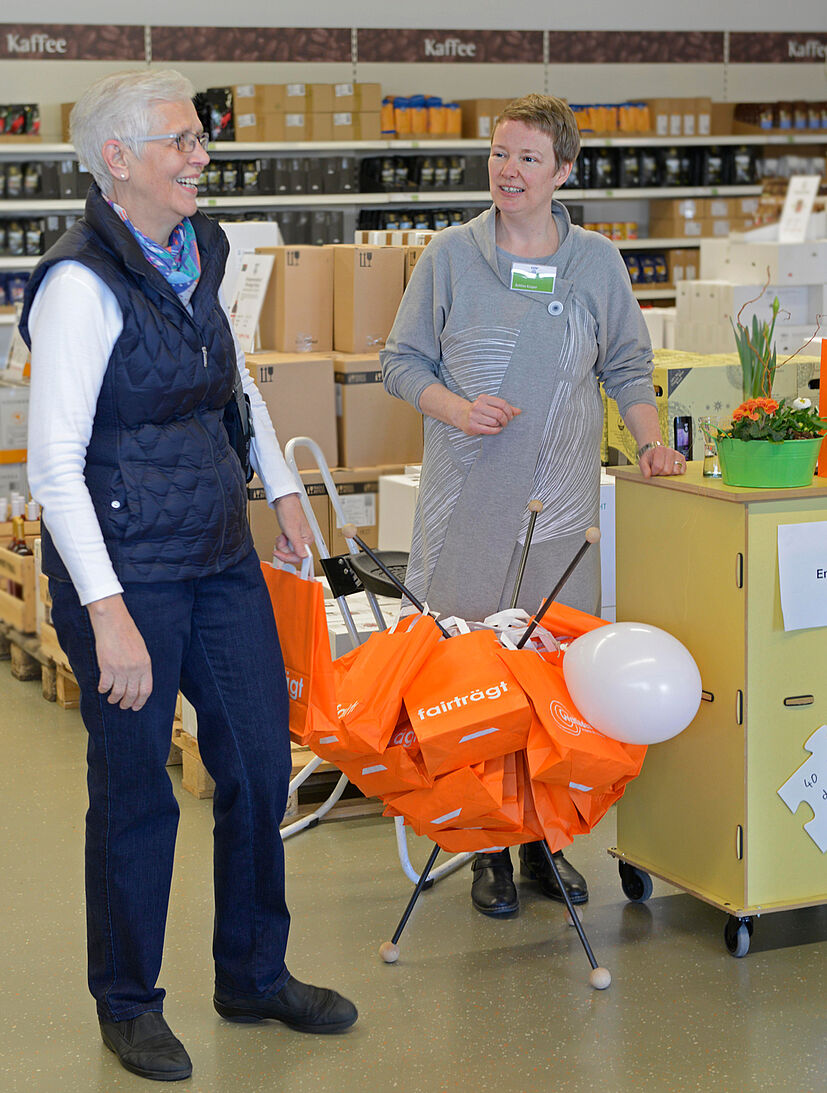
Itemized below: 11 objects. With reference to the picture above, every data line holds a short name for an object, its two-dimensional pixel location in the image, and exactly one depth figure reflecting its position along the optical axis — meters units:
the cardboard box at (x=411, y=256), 4.71
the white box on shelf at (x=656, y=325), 6.64
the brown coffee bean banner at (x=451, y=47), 8.68
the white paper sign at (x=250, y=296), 4.80
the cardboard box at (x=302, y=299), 4.80
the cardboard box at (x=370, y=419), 4.58
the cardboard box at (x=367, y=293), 4.69
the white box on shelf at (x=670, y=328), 6.67
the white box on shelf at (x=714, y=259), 7.09
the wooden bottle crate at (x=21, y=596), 5.02
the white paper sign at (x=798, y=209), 7.10
